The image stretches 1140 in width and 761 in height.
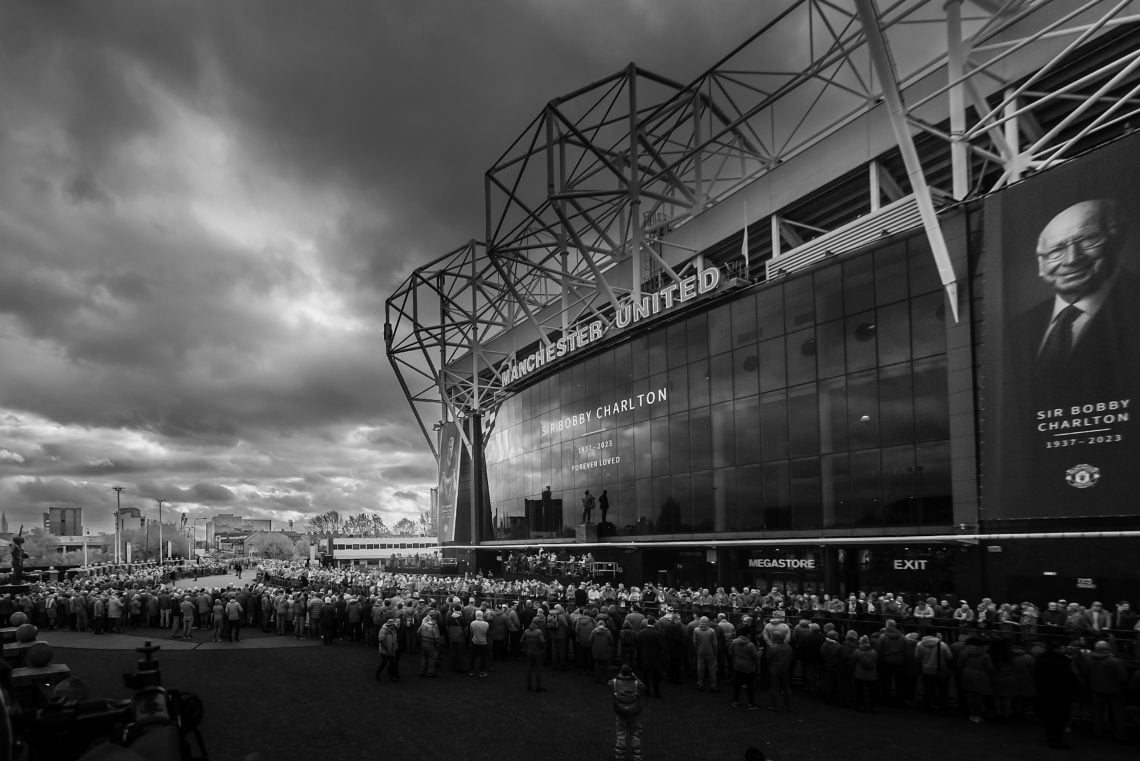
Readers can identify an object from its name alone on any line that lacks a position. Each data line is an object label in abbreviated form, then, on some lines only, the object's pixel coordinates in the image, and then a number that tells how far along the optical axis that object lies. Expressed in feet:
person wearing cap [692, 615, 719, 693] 60.39
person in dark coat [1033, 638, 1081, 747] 44.04
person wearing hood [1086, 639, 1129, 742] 44.73
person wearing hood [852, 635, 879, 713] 53.21
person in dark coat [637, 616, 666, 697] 58.85
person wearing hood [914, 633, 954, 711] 52.19
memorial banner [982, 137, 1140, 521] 72.08
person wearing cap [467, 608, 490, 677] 69.51
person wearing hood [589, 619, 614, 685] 63.46
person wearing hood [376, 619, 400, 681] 66.23
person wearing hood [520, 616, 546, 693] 61.72
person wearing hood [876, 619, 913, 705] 53.20
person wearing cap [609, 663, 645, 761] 39.99
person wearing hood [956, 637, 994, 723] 49.42
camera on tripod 17.68
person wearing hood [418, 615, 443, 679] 69.41
